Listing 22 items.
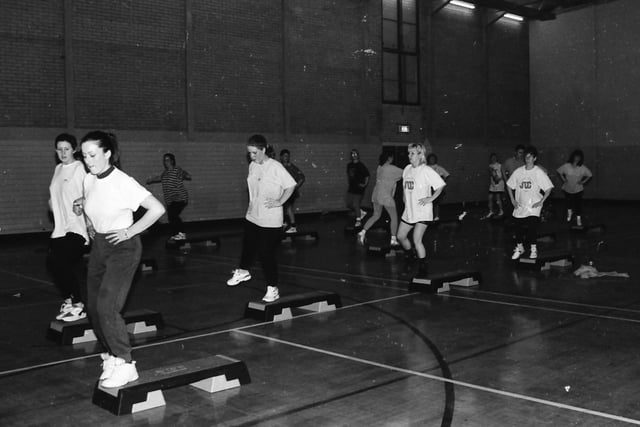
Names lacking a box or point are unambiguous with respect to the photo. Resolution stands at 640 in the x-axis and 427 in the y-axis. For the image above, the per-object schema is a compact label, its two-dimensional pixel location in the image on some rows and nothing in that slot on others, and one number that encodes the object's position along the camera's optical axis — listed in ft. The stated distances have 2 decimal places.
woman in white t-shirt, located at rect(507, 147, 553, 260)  37.88
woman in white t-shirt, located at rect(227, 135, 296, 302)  26.55
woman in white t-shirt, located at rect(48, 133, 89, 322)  23.11
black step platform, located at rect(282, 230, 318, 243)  52.60
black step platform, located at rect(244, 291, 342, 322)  25.62
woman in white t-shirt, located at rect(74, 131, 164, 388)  15.83
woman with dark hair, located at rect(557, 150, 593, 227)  56.39
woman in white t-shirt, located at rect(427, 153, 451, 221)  60.39
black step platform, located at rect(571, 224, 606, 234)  55.72
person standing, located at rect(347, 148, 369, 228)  56.85
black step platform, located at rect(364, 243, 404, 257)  43.55
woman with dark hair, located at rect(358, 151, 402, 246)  47.80
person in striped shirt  48.75
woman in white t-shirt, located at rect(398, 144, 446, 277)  32.22
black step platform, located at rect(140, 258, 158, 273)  38.55
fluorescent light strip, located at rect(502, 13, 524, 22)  96.48
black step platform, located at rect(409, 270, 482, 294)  30.83
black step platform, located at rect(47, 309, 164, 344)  22.47
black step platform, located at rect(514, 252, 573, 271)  36.76
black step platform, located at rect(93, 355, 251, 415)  15.67
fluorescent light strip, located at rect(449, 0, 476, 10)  89.56
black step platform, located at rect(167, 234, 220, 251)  48.60
